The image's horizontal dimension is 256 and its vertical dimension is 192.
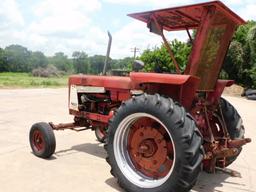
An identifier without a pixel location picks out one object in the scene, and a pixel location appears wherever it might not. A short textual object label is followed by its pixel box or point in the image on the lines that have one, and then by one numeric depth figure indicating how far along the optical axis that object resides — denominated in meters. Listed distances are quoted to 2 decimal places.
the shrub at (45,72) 49.38
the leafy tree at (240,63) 24.26
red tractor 2.76
